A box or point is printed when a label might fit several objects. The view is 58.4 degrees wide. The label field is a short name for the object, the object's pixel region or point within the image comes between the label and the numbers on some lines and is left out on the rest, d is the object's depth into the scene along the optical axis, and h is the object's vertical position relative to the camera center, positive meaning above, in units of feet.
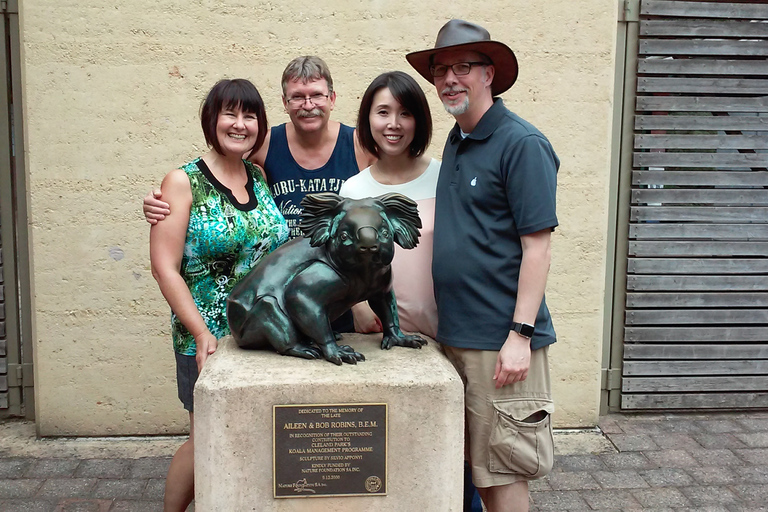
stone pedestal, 7.22 -2.32
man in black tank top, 9.21 +0.84
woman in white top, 8.83 +0.49
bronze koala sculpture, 7.25 -0.76
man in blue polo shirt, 7.85 -0.63
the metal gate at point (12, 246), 14.40 -0.93
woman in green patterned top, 8.47 -0.24
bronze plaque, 7.31 -2.60
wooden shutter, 15.26 +0.17
